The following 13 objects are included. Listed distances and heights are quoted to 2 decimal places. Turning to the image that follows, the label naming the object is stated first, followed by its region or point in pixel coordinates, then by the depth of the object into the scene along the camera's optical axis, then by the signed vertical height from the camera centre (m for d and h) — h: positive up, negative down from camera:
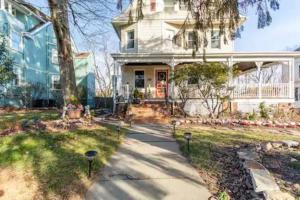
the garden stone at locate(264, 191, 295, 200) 1.98 -1.41
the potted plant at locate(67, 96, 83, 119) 5.63 -0.47
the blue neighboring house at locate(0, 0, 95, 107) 9.95 +3.49
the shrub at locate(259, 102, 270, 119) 7.39 -0.71
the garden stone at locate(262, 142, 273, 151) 3.73 -1.33
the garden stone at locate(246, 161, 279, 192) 2.13 -1.32
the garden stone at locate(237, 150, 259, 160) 3.05 -1.30
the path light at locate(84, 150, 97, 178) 2.62 -1.06
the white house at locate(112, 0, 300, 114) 9.42 +3.56
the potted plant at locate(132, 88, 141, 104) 8.38 +0.07
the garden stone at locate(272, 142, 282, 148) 3.94 -1.33
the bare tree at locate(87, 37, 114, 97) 21.28 +4.37
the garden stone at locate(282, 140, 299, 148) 3.93 -1.31
